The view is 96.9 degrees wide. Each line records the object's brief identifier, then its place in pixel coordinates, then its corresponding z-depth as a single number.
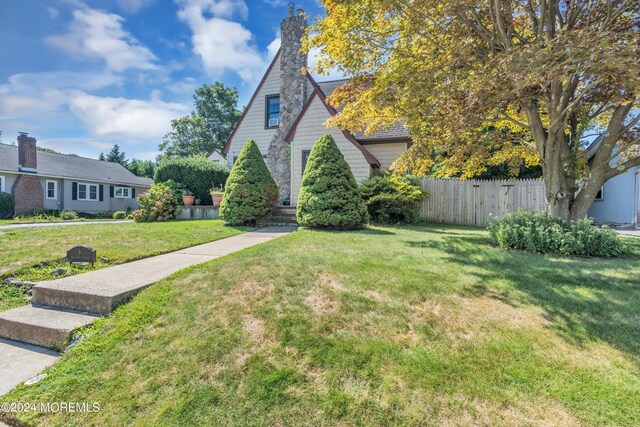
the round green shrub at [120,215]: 19.81
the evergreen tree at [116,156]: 43.00
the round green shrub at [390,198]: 10.60
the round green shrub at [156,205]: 11.69
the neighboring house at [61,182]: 18.48
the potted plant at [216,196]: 12.50
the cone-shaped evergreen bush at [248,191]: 9.62
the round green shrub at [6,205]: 16.98
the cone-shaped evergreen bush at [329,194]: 8.45
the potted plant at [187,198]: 12.79
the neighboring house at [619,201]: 13.59
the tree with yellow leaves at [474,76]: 5.39
